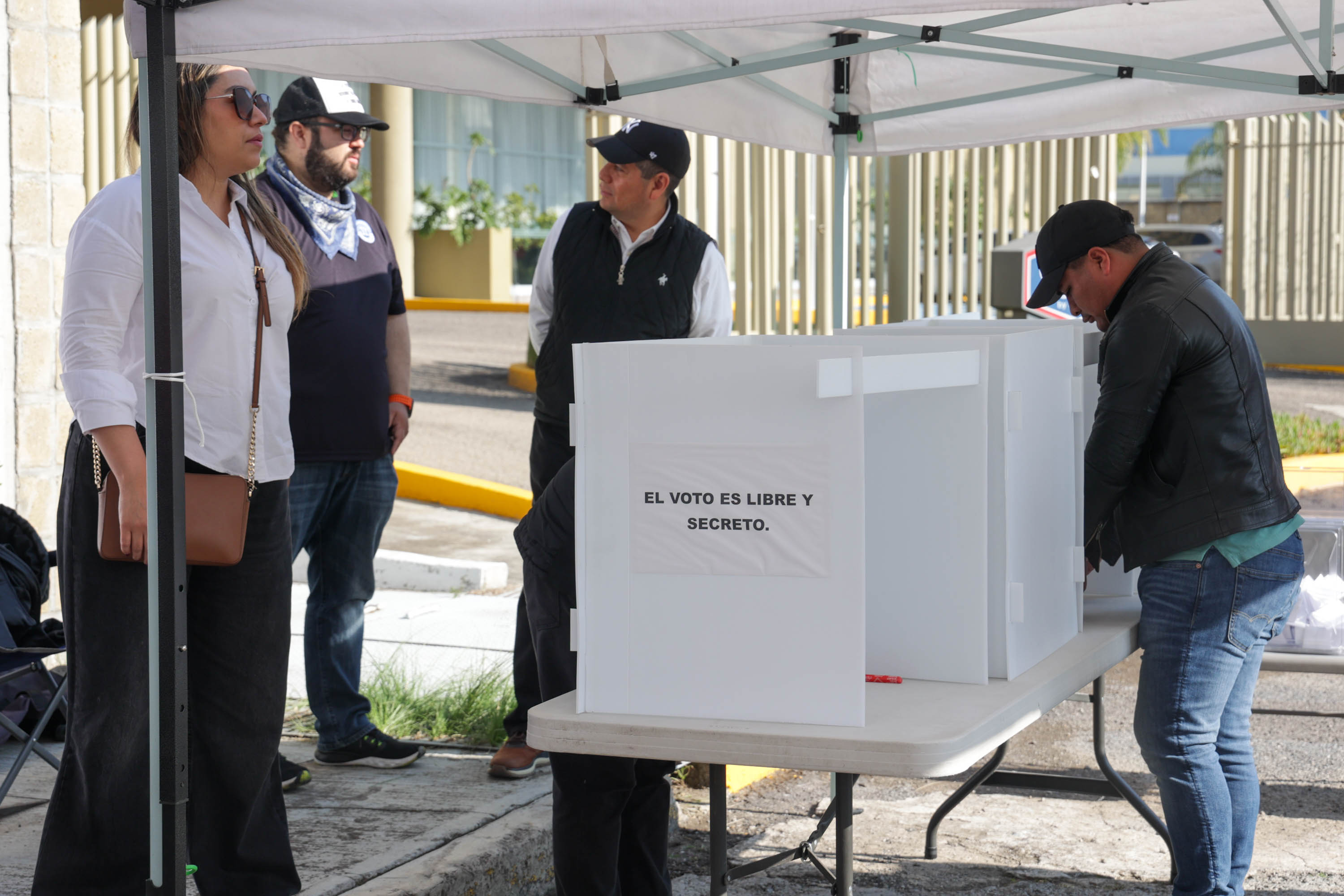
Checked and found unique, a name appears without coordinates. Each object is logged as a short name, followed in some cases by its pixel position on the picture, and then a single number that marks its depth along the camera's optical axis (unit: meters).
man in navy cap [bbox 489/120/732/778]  4.11
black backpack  3.97
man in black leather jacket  3.04
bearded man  3.89
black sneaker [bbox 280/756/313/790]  3.89
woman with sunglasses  2.71
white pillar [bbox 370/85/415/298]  26.67
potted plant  27.92
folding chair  3.55
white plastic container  4.03
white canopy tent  2.48
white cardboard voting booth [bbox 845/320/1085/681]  2.59
